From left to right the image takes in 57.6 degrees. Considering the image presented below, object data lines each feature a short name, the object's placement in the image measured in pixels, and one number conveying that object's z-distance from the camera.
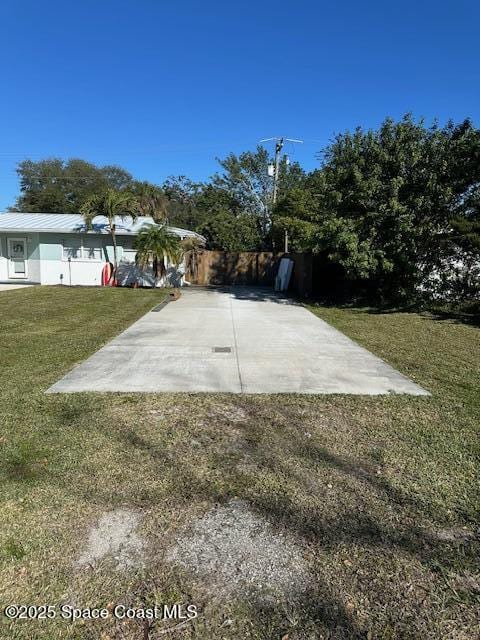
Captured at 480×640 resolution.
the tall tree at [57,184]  38.47
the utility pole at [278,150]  26.08
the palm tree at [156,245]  16.19
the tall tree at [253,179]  32.38
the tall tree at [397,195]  10.98
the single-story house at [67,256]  17.88
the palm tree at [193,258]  19.47
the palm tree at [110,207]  16.55
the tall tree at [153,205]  22.07
